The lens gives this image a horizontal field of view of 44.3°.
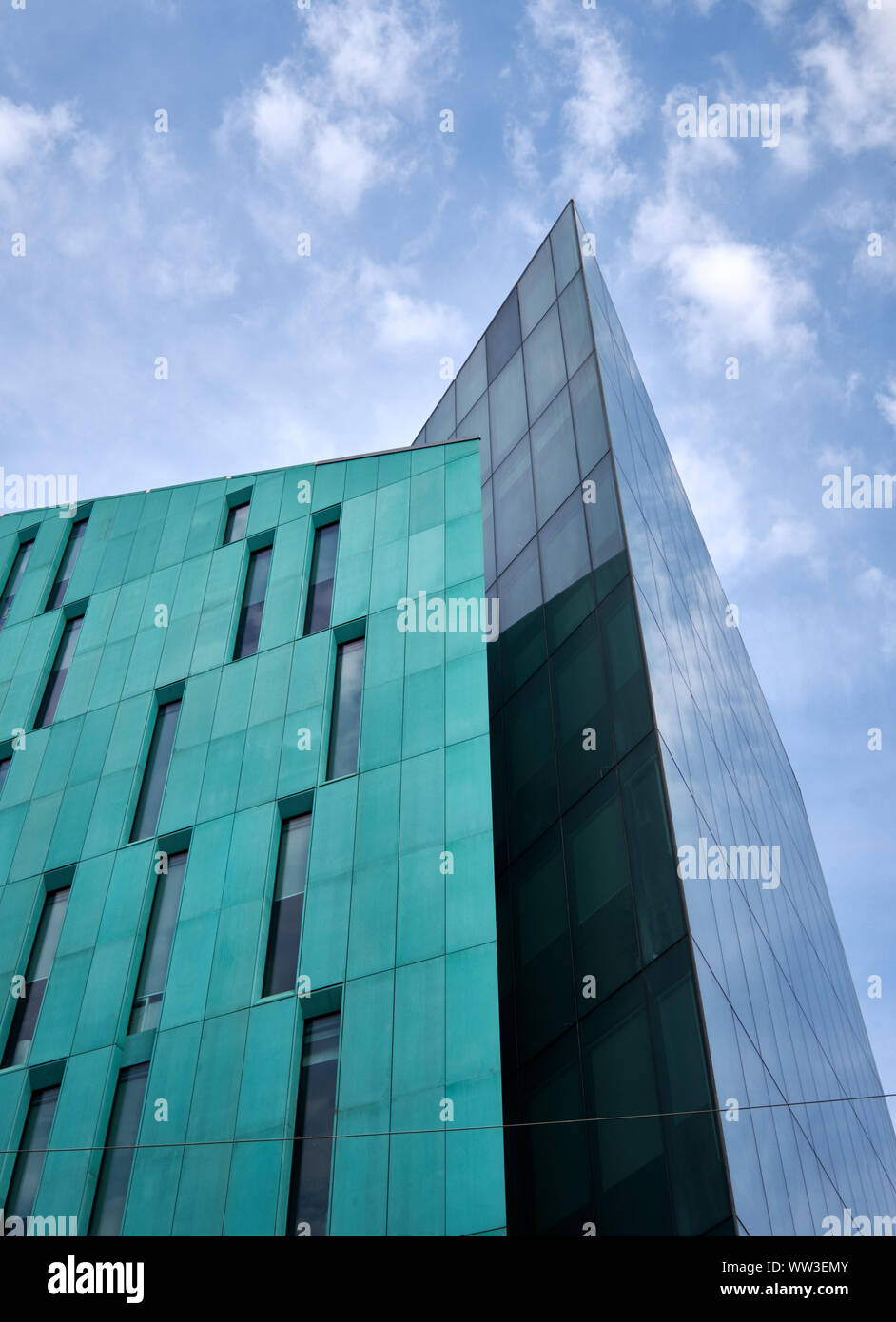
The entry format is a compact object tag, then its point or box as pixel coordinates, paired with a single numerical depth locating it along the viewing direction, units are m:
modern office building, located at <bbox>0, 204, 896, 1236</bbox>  16.16
